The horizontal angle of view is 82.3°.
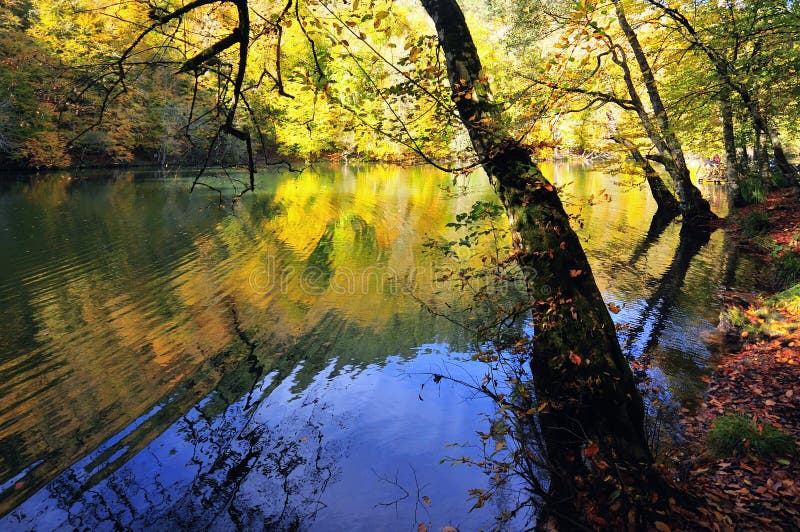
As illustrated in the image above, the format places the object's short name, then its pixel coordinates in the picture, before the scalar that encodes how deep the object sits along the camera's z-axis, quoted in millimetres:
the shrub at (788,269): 9359
